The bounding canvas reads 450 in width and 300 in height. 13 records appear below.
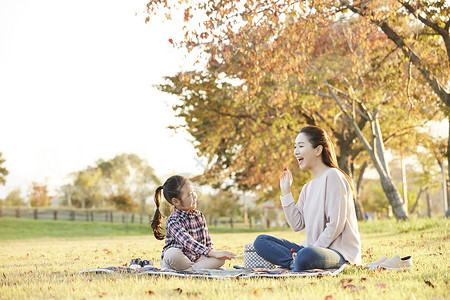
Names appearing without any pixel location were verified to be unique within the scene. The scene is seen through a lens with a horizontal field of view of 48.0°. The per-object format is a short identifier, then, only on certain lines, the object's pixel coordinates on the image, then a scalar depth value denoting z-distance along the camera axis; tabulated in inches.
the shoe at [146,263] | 243.4
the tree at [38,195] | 2276.1
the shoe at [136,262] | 241.6
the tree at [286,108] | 642.2
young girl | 209.5
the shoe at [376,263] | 197.6
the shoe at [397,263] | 198.1
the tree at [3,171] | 1737.2
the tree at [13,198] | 2224.4
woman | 187.6
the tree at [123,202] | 1692.9
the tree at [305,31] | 363.6
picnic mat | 178.2
